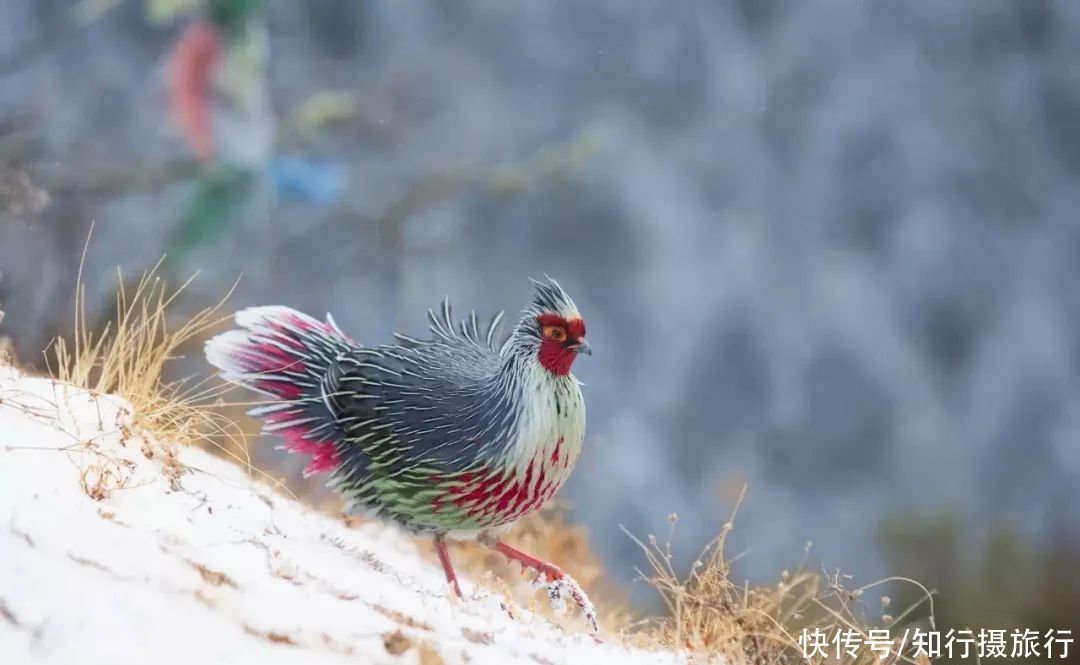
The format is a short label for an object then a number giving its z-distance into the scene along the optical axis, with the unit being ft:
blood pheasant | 28.55
